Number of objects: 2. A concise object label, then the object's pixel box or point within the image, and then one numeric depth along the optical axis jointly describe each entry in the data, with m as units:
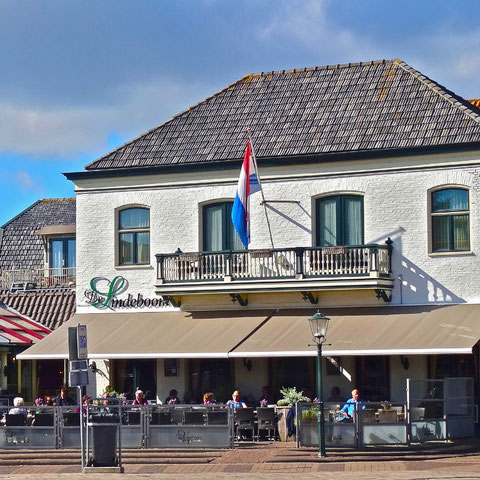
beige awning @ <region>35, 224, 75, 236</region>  45.03
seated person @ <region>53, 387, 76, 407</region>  33.09
